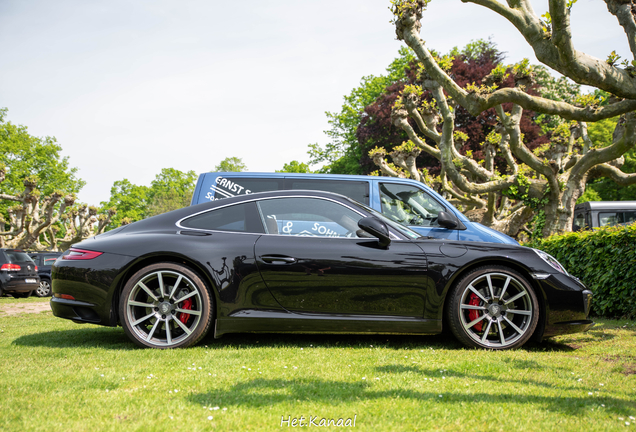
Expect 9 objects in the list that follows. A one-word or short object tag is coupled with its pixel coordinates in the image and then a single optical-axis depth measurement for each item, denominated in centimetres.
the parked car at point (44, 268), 1778
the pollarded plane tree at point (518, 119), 637
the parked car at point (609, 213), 1914
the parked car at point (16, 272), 1444
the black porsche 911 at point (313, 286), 410
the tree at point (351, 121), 3378
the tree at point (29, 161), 4141
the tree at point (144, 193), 6840
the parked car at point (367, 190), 686
